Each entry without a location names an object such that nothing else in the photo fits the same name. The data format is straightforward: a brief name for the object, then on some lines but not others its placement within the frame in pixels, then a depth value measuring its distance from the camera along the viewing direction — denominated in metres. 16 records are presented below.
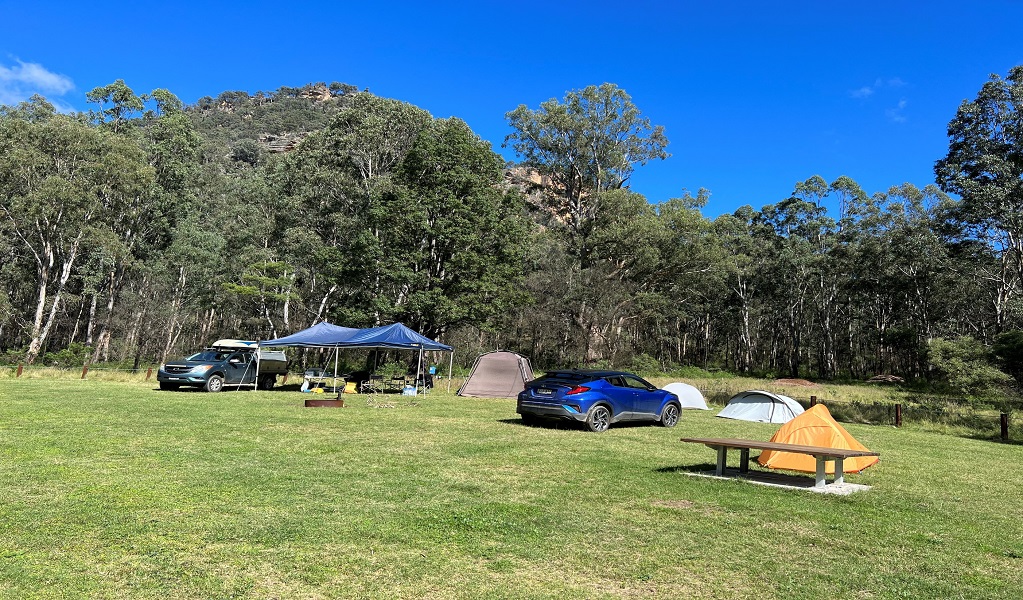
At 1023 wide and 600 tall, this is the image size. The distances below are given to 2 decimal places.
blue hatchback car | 12.63
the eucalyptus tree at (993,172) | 28.78
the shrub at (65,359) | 31.20
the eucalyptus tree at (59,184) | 31.23
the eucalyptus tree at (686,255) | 42.25
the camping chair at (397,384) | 24.07
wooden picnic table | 7.07
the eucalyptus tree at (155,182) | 38.78
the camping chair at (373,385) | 23.11
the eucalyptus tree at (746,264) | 51.47
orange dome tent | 8.59
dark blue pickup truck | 20.33
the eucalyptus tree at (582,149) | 43.72
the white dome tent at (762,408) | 17.25
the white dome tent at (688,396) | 21.08
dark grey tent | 22.30
